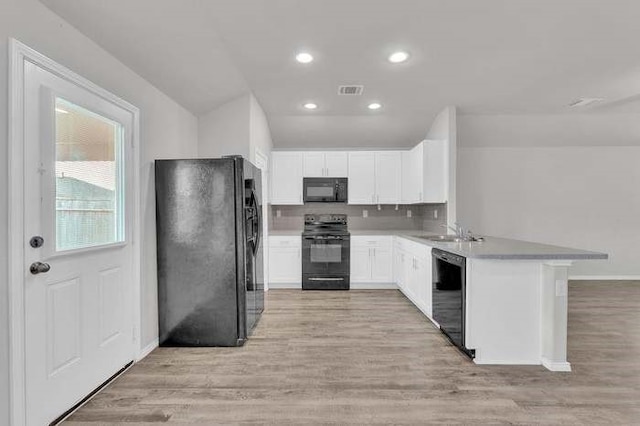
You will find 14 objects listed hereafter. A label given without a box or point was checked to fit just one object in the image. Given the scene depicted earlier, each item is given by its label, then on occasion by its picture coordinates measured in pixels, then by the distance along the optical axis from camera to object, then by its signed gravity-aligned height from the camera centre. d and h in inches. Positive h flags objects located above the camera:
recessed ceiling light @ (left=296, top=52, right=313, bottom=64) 115.0 +55.4
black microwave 203.6 +13.6
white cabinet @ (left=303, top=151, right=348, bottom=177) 205.2 +29.1
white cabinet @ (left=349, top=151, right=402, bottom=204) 204.8 +20.9
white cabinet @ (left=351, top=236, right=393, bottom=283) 193.0 -29.5
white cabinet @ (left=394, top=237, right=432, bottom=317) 137.8 -30.3
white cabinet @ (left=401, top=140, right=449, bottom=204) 170.7 +21.0
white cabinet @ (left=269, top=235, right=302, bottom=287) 194.1 -30.4
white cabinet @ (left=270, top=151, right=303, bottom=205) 205.0 +20.8
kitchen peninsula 95.3 -28.9
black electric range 191.0 -30.5
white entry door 66.2 -7.9
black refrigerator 111.1 -14.0
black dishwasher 103.7 -29.9
